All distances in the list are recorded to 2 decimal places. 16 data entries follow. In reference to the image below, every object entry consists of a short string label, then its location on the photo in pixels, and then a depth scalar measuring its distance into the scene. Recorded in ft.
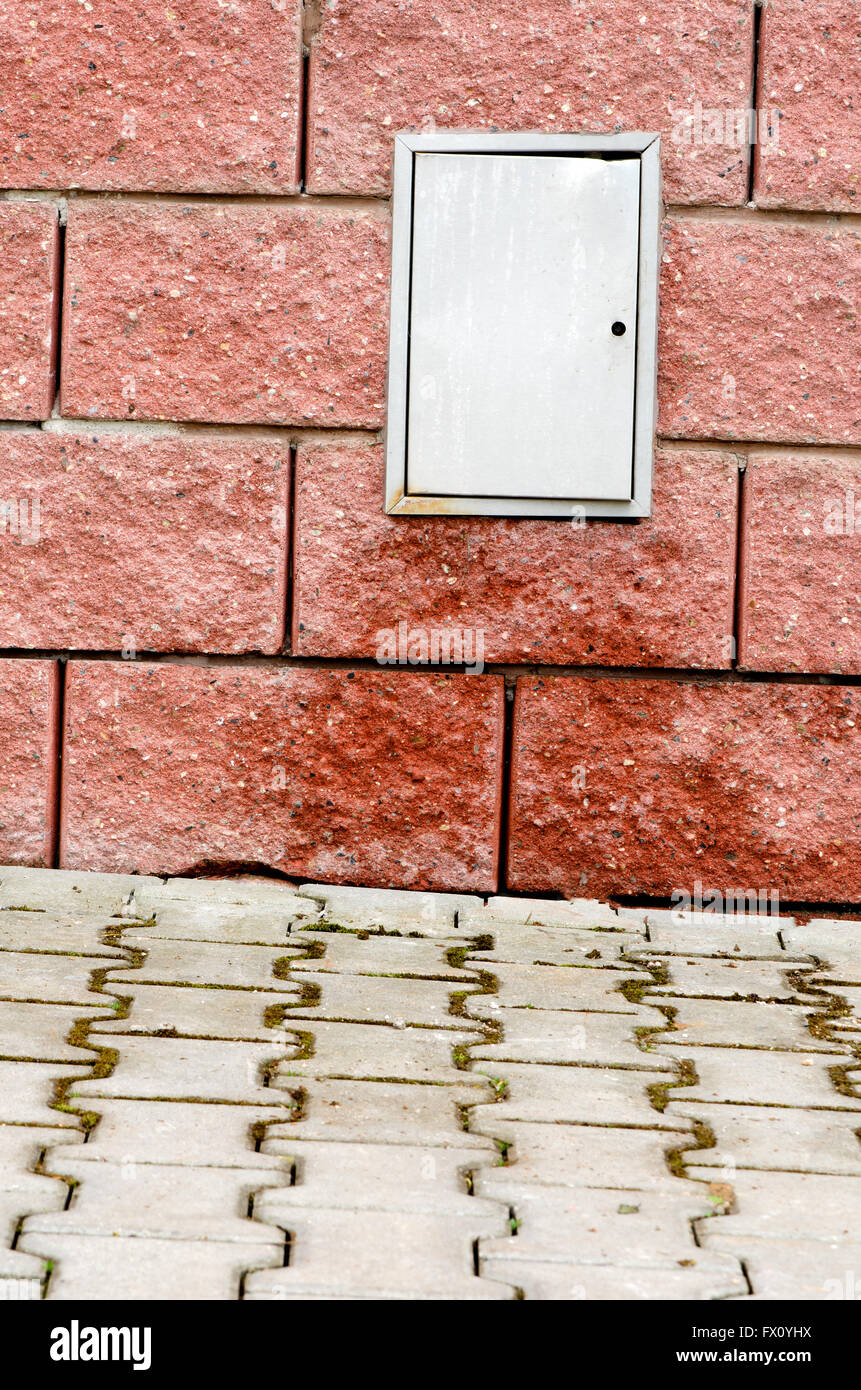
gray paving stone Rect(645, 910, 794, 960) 11.18
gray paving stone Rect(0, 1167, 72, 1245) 5.49
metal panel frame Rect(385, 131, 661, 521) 11.78
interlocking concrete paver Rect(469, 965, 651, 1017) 9.37
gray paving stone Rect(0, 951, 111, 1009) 8.70
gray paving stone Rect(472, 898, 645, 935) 11.53
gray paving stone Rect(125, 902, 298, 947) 10.58
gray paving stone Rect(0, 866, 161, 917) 11.14
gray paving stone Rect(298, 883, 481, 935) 11.41
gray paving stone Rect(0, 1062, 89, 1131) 6.62
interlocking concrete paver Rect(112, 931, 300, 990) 9.39
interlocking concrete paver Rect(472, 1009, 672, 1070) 8.26
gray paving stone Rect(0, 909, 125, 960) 9.91
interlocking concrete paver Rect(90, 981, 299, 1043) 8.26
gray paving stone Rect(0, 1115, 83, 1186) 6.05
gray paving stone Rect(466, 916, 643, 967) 10.61
